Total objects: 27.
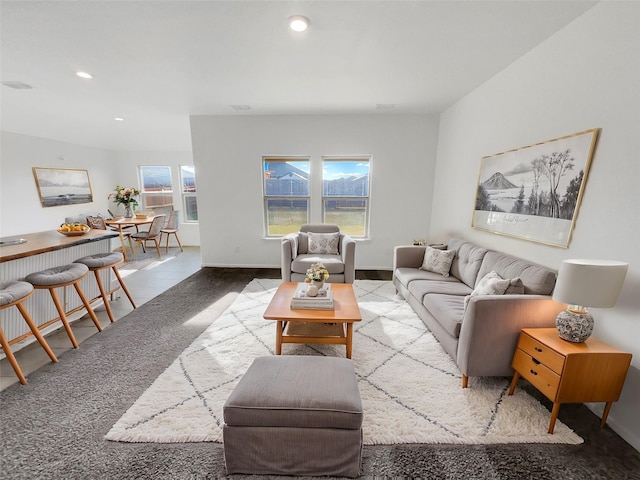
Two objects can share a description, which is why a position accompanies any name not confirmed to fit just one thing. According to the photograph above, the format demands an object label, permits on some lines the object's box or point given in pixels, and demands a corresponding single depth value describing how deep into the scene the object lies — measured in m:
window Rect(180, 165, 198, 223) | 6.64
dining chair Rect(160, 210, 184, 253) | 6.38
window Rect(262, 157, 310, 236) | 4.84
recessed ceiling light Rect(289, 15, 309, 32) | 1.95
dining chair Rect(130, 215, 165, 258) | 5.64
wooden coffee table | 2.19
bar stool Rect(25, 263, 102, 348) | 2.26
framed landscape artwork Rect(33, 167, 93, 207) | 5.13
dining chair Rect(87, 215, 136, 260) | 5.60
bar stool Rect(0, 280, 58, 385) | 1.90
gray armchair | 3.65
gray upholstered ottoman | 1.31
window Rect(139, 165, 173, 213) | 6.75
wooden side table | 1.54
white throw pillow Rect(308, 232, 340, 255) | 4.09
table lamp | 1.54
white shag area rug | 1.62
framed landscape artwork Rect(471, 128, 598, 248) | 1.99
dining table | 5.67
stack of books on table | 2.35
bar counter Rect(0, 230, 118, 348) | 2.29
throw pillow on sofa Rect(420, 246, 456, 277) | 3.28
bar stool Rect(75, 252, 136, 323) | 2.75
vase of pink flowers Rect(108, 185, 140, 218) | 6.15
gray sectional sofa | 1.86
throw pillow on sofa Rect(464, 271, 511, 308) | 2.08
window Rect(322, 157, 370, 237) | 4.78
